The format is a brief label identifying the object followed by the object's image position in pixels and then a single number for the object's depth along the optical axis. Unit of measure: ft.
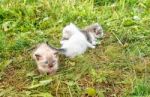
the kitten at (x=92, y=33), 8.80
